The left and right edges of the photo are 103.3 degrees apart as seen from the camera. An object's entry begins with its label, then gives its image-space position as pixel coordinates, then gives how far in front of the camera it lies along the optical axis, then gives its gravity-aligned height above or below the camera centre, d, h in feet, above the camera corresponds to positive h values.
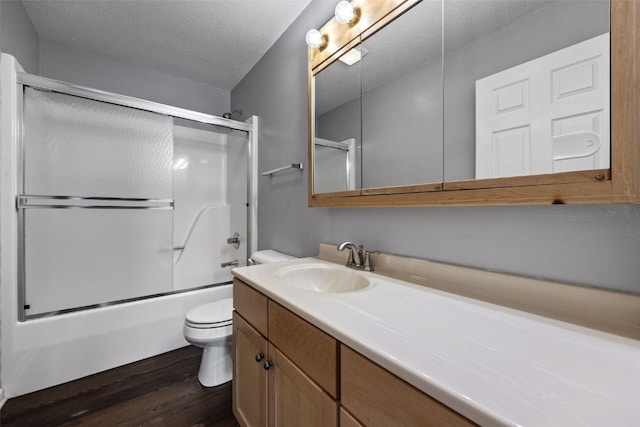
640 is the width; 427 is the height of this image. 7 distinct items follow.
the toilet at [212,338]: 4.92 -2.45
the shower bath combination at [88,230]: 4.83 -0.41
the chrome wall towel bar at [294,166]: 5.57 +1.01
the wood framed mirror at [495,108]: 1.96 +1.08
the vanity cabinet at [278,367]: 2.20 -1.67
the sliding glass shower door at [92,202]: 5.17 +0.22
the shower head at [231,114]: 8.48 +3.34
